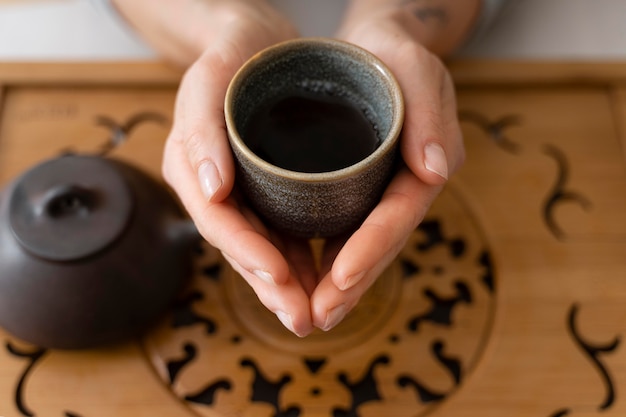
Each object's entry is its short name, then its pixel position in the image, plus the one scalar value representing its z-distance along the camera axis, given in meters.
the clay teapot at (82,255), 0.52
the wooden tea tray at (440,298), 0.55
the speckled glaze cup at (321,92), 0.39
